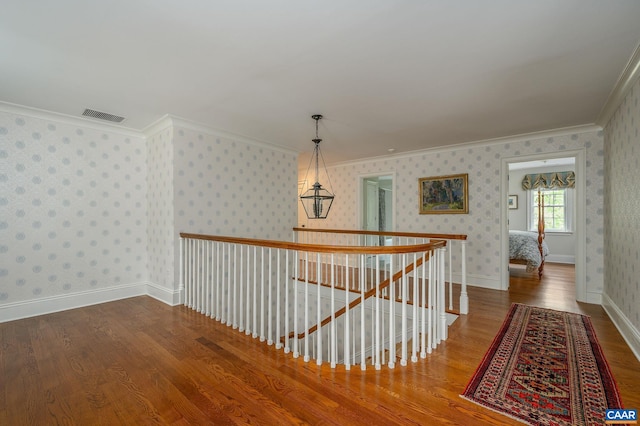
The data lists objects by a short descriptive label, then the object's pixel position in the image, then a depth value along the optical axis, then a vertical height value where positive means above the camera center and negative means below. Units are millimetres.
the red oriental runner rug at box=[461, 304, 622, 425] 1786 -1229
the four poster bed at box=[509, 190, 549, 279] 5430 -691
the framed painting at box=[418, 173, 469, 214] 5008 +394
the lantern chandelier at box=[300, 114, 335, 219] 3633 +325
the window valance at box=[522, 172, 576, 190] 7270 +939
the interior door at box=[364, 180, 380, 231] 6643 +212
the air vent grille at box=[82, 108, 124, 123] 3512 +1281
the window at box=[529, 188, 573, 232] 7535 +153
